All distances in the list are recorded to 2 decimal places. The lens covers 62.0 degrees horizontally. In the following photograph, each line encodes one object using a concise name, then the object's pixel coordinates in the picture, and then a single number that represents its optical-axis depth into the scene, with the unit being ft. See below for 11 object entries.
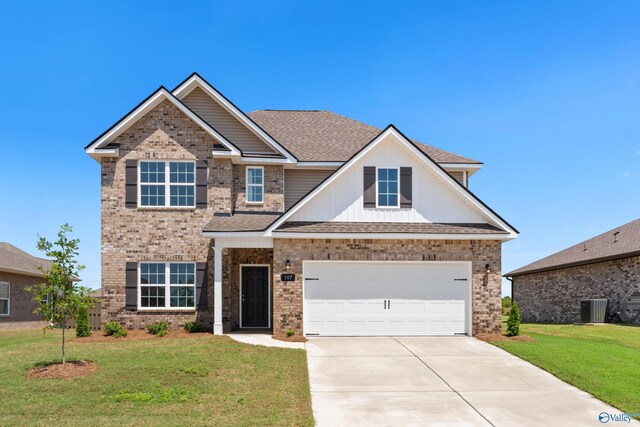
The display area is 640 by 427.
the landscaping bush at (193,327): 59.82
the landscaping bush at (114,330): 58.13
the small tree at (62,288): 41.11
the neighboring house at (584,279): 73.51
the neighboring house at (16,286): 85.56
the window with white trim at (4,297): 85.25
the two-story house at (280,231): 56.75
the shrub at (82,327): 58.13
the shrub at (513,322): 54.90
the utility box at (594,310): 74.33
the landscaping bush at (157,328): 59.36
